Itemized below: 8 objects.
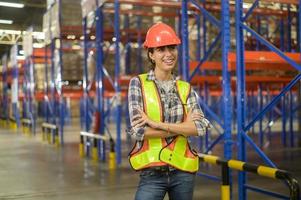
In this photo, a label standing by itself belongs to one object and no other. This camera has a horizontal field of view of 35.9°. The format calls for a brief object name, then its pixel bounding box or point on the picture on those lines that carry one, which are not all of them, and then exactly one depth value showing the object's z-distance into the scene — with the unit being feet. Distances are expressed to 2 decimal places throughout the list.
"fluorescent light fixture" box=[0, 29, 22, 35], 104.49
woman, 8.68
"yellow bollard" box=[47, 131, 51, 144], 51.50
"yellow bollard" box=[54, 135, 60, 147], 47.40
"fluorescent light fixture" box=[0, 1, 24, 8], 83.25
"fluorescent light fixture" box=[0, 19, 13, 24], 105.50
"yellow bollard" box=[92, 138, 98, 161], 35.40
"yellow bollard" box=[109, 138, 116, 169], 30.76
